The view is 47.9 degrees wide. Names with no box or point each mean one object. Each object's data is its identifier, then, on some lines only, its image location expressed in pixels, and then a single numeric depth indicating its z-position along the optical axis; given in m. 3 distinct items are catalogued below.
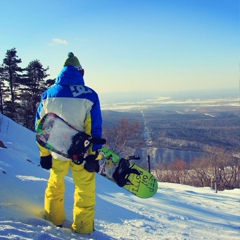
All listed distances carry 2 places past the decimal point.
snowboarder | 2.89
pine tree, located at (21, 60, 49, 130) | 27.14
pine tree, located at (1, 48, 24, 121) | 26.18
